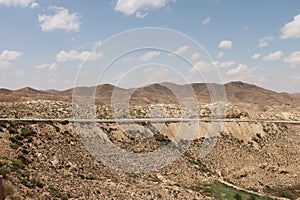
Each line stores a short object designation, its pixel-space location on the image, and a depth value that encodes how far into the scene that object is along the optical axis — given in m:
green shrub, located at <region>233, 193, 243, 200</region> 40.62
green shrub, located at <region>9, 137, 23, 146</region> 35.06
